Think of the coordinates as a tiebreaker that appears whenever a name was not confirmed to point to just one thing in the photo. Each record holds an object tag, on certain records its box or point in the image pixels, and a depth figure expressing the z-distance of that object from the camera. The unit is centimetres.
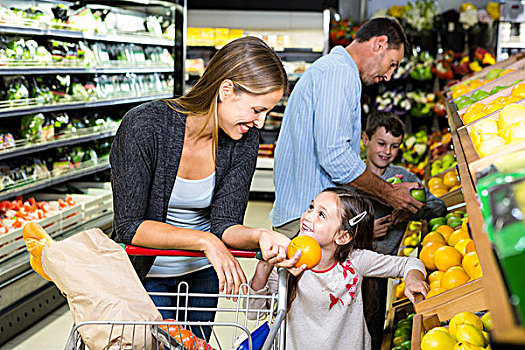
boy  278
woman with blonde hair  186
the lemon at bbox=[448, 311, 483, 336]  194
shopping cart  130
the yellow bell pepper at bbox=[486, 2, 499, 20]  730
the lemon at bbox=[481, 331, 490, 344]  188
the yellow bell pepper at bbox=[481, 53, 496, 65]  715
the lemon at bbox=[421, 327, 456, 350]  187
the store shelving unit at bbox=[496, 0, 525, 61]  713
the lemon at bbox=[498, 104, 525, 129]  163
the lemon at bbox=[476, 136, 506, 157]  146
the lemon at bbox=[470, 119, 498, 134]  179
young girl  224
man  276
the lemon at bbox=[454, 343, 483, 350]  179
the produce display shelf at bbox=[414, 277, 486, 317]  184
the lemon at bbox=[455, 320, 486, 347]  183
